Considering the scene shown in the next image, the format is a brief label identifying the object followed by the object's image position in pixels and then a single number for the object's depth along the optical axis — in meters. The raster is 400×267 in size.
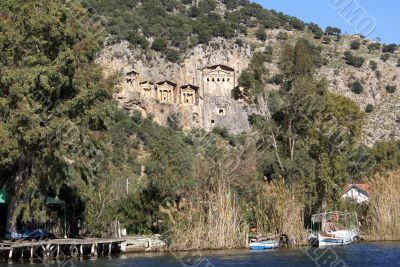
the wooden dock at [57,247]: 38.10
